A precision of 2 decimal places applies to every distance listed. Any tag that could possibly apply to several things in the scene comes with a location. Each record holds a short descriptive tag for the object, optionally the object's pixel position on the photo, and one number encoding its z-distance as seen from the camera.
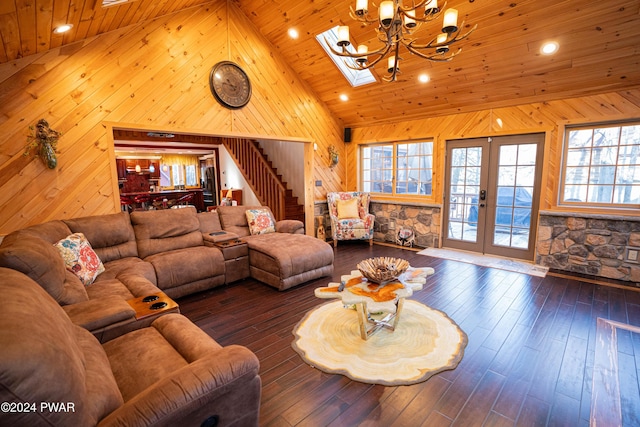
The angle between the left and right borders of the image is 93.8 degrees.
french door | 4.72
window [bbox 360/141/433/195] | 5.91
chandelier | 2.22
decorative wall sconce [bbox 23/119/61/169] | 3.25
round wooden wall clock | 4.55
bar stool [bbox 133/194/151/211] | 9.11
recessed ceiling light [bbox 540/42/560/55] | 3.55
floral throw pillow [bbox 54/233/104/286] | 2.74
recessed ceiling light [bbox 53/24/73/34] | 2.98
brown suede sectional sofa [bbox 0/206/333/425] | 1.06
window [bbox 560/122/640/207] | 3.97
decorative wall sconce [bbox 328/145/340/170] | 6.40
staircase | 7.61
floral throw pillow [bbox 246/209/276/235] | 4.76
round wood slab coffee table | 2.36
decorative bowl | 2.59
